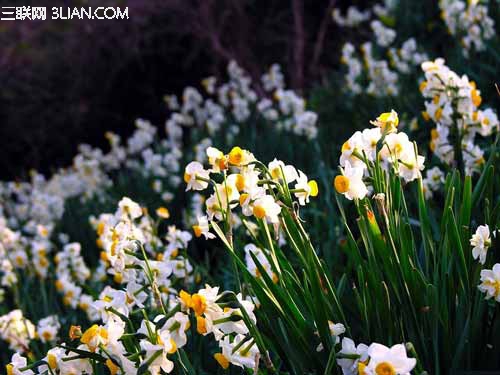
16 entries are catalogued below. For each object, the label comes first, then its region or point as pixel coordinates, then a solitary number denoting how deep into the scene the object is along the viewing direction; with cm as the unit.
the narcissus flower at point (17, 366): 141
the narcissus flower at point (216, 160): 151
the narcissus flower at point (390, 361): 114
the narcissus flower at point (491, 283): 141
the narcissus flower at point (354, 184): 142
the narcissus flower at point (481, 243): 149
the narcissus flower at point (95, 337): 130
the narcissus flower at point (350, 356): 133
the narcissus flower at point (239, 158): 146
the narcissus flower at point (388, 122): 152
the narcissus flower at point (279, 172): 154
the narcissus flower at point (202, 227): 157
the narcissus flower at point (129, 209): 202
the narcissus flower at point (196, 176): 154
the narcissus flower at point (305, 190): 150
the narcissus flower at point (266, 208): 139
